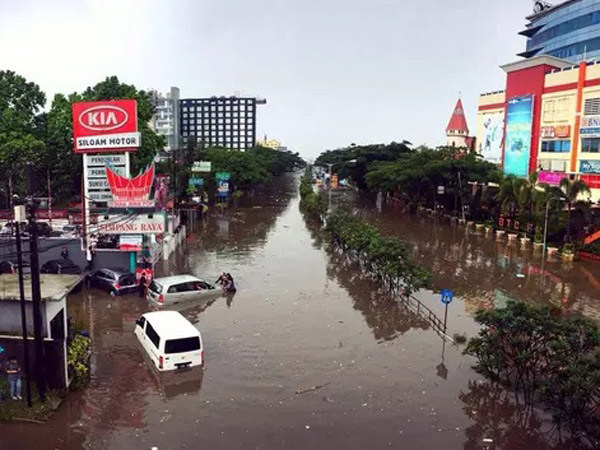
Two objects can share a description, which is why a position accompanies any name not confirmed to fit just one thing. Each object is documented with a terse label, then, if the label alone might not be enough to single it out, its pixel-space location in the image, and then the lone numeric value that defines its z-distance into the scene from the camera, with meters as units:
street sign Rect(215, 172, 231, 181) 60.59
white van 14.59
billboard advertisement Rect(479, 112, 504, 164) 53.94
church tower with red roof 81.06
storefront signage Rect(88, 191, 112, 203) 26.61
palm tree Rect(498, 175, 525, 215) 38.38
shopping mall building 42.47
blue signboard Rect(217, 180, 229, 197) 60.19
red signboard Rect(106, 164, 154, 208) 24.45
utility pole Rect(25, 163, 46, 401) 11.84
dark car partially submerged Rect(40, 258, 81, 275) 23.58
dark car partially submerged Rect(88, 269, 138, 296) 22.44
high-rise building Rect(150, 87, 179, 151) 165.62
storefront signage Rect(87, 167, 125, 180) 26.89
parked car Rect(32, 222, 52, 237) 27.92
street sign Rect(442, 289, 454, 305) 17.33
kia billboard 25.68
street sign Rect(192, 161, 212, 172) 55.56
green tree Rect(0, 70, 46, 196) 40.47
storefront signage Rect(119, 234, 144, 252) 24.27
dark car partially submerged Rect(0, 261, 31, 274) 23.98
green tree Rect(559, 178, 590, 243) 34.06
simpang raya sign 24.05
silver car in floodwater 21.14
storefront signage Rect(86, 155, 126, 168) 26.95
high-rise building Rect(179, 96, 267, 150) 199.62
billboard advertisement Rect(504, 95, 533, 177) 48.88
